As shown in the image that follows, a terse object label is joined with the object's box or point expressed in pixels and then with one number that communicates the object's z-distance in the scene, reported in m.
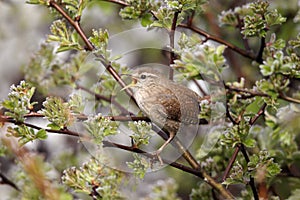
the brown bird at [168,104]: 3.98
